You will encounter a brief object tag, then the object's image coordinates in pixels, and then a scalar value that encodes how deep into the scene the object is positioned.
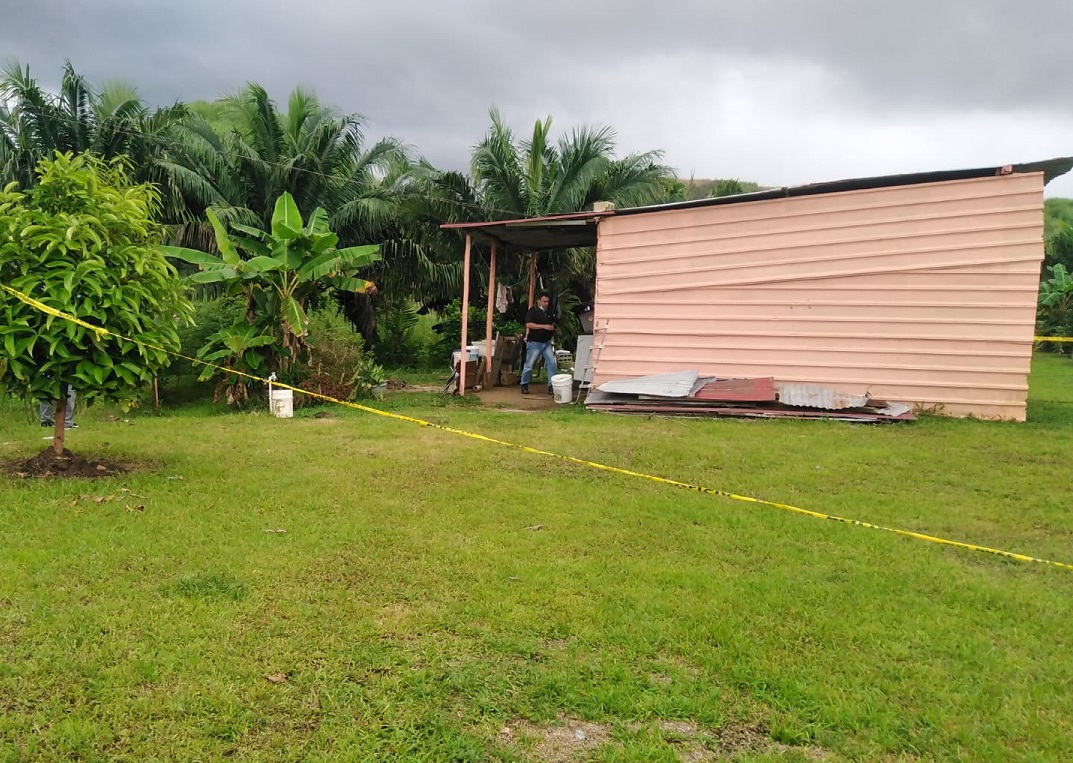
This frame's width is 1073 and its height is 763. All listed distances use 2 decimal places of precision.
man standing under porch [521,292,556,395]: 12.68
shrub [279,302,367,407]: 11.34
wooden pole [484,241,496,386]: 13.65
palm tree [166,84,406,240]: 15.05
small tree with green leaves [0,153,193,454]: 5.90
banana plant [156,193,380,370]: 10.78
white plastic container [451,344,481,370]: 13.20
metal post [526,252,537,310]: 15.30
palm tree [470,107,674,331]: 16.72
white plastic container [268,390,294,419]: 10.41
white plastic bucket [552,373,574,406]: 11.65
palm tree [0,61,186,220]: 14.05
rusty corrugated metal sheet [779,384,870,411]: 9.80
